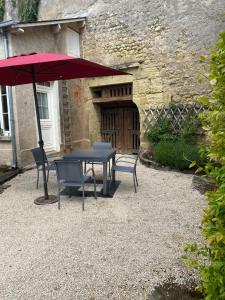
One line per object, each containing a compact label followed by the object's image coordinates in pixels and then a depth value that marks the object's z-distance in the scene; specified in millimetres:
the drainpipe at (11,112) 6012
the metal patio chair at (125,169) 4691
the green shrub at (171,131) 6961
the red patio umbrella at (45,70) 3291
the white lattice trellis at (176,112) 7145
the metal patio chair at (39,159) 4898
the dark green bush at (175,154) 5914
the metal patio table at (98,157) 4301
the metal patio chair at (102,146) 5411
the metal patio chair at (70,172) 3816
